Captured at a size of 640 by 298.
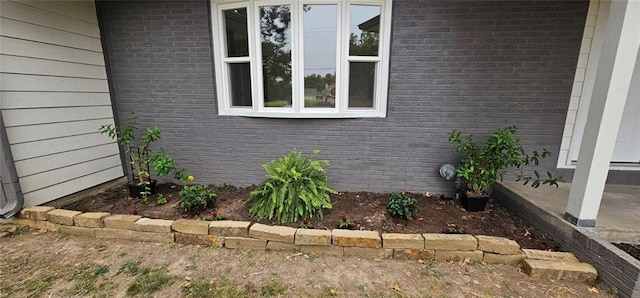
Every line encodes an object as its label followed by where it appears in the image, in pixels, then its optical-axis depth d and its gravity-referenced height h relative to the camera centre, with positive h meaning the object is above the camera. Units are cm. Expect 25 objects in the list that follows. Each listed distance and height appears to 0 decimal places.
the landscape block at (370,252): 228 -133
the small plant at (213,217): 268 -123
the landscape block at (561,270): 196 -127
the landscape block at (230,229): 240 -120
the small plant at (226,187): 359 -124
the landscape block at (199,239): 245 -133
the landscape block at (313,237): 230 -122
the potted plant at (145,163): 305 -79
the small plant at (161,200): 305 -121
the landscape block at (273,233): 235 -121
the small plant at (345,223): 254 -122
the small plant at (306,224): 252 -122
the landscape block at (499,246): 218 -121
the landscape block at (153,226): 249 -123
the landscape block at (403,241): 225 -121
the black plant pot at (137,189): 320 -115
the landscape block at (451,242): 222 -120
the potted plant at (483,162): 270 -68
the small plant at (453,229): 246 -123
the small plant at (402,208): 264 -110
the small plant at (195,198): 276 -108
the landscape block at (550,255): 209 -124
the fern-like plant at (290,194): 261 -97
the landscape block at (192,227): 244 -121
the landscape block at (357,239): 227 -121
